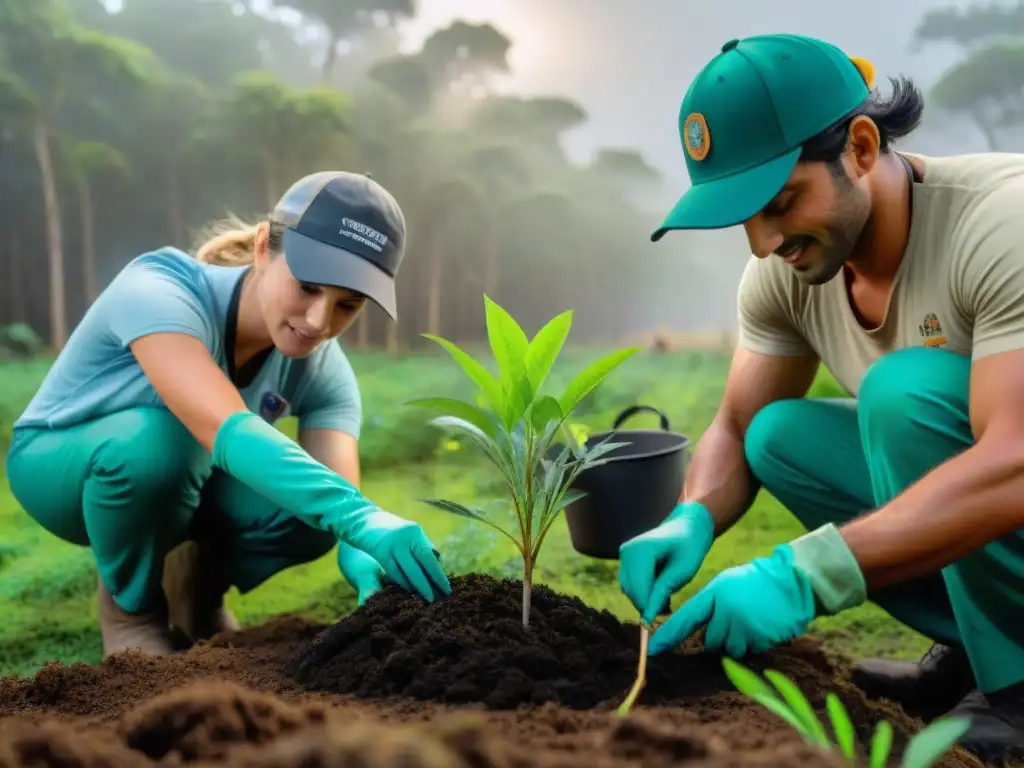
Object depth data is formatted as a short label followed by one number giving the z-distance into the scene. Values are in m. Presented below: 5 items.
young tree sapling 1.17
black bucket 1.75
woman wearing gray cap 1.37
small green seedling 0.62
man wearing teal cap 1.09
